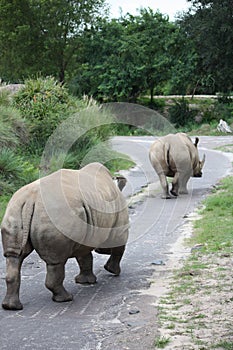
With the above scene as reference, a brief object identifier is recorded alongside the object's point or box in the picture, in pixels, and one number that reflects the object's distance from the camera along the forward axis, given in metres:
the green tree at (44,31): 44.97
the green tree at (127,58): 41.69
